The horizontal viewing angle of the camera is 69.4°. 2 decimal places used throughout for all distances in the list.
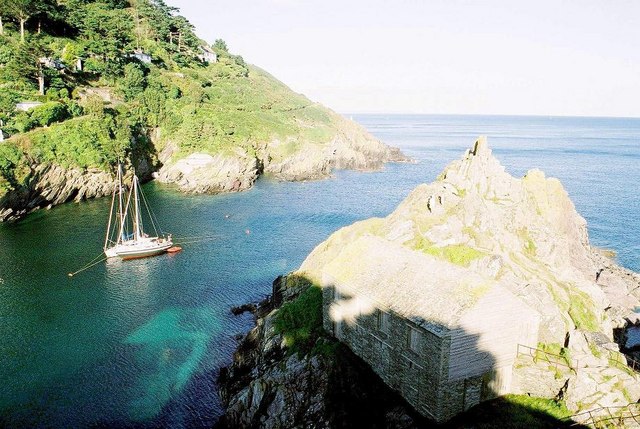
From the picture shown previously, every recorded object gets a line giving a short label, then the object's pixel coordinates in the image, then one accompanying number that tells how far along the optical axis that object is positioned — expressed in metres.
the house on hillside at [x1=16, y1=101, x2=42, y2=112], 81.44
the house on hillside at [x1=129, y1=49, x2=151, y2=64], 122.66
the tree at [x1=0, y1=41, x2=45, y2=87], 86.25
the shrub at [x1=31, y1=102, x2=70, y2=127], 81.06
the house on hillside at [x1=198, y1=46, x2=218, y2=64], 160.38
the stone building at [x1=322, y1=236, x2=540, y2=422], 23.09
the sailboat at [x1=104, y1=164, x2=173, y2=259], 59.84
